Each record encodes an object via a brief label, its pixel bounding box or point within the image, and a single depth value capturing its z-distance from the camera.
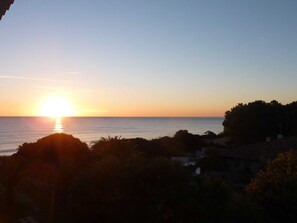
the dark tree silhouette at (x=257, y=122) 45.18
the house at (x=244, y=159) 26.03
